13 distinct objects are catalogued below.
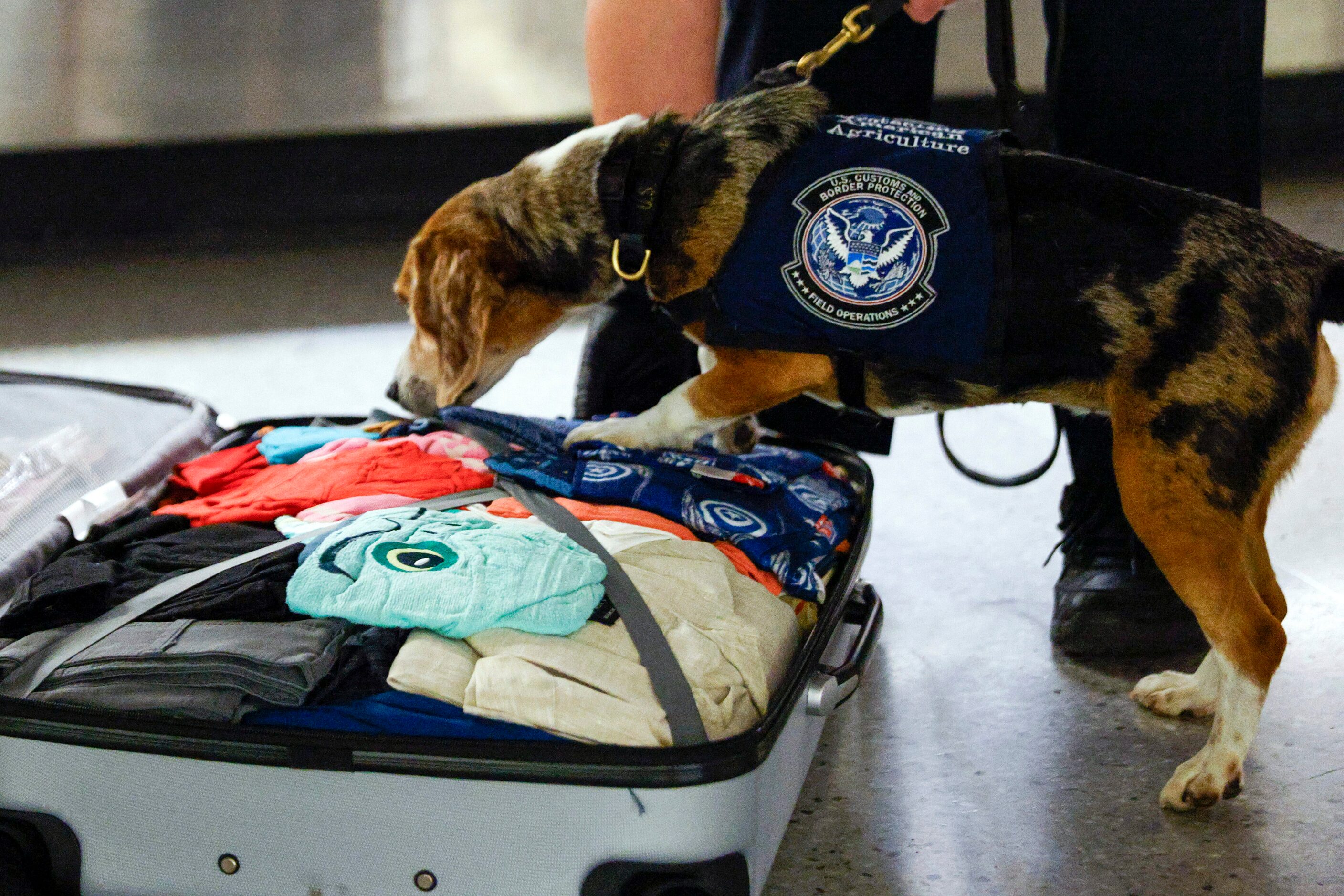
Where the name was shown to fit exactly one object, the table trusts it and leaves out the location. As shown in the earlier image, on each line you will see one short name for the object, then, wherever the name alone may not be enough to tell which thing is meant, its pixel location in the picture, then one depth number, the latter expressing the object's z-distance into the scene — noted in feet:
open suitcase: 10.20
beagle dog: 10.70
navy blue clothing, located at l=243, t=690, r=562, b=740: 10.28
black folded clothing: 10.50
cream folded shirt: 10.26
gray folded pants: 10.31
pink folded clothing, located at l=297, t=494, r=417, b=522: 10.89
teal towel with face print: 10.40
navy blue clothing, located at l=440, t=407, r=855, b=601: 10.85
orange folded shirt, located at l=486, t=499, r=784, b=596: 10.82
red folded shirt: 10.98
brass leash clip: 11.21
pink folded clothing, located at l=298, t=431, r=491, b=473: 11.26
